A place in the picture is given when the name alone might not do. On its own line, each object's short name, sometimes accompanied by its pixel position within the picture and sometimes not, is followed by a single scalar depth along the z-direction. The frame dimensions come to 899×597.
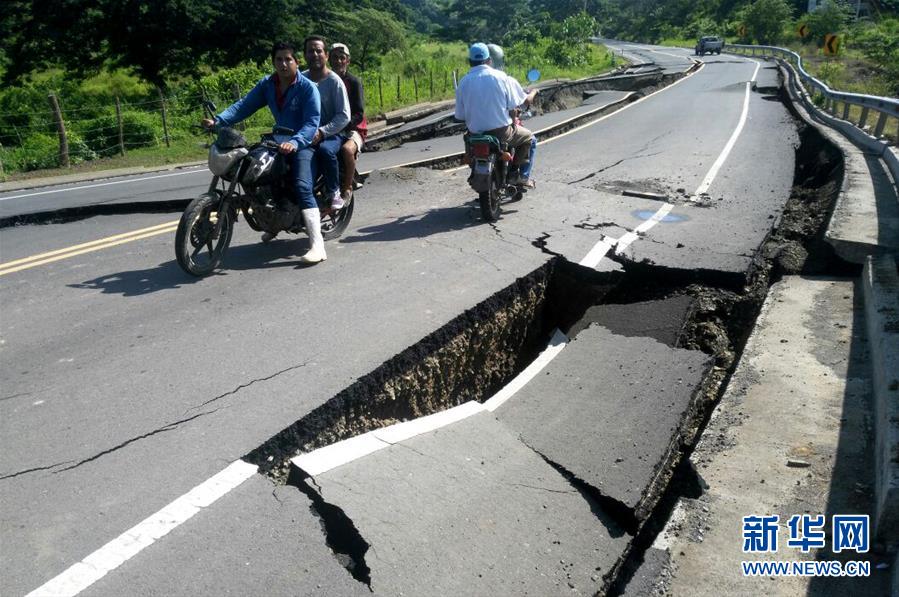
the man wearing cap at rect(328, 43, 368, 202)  7.25
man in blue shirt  6.17
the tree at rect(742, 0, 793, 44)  62.47
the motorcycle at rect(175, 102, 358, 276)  5.77
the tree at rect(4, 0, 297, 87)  28.69
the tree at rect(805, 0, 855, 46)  52.38
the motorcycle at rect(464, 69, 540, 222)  7.71
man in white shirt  7.87
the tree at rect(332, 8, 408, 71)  33.25
